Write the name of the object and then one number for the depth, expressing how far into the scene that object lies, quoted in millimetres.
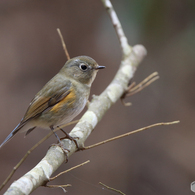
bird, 4836
